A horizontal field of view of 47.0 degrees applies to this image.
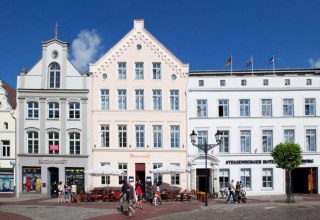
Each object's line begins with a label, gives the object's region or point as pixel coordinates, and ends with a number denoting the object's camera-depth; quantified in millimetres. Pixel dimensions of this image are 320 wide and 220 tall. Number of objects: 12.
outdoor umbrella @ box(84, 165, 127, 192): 29970
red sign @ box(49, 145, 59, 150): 34600
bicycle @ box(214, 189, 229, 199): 32786
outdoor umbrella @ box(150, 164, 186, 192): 30543
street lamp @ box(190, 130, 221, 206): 24474
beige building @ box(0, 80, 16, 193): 39355
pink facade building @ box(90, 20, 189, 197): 34700
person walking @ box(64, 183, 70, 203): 28713
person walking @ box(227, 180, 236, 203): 27431
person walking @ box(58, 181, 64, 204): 28320
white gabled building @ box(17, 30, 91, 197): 34501
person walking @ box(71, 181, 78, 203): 28385
